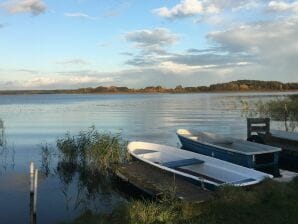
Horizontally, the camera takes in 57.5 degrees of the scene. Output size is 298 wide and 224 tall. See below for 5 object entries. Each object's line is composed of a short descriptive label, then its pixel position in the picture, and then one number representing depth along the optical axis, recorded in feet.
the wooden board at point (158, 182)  22.77
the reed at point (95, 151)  33.98
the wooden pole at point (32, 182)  19.86
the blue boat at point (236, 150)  33.43
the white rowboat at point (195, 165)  24.74
